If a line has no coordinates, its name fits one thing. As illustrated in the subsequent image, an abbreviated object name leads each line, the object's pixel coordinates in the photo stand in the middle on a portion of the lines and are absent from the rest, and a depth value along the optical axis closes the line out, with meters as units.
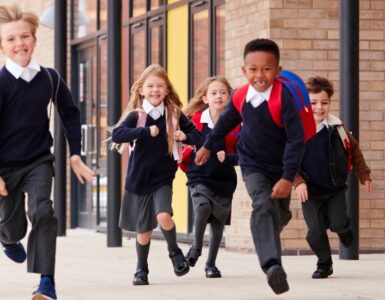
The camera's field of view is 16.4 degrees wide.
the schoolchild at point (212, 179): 10.94
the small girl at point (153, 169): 10.07
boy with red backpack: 8.01
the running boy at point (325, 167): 10.53
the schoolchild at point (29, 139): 8.16
